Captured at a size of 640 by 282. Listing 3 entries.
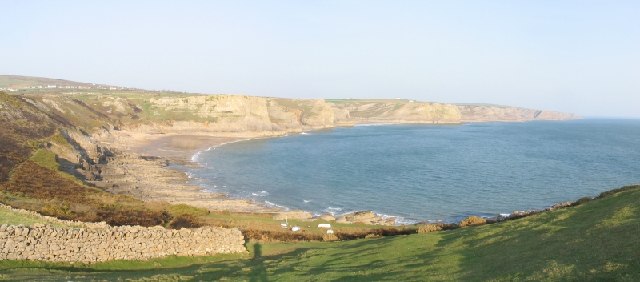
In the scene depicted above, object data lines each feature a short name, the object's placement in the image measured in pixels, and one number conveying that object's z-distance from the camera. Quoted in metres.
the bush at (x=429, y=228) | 36.78
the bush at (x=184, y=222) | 37.00
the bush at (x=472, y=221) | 37.66
